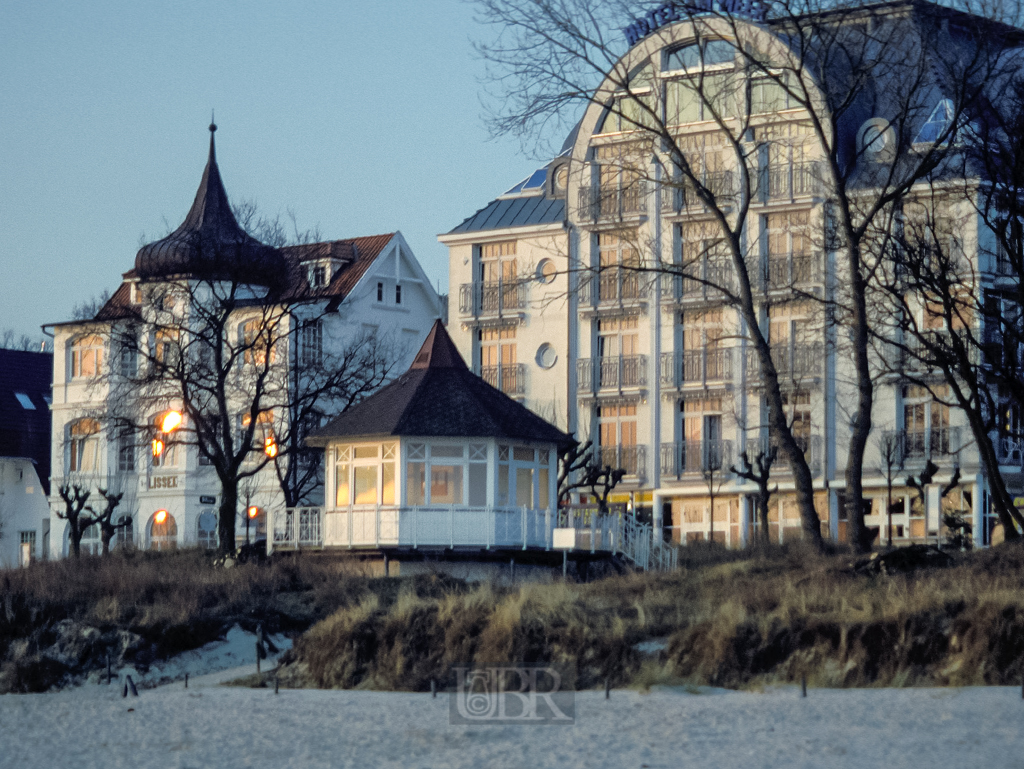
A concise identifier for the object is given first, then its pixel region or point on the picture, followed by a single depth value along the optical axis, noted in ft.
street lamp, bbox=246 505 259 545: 206.74
